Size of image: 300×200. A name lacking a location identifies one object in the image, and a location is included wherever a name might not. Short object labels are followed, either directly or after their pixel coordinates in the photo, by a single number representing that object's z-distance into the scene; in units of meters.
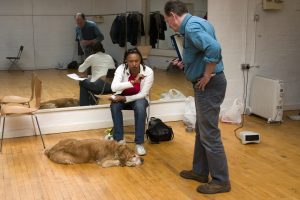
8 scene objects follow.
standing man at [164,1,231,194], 2.50
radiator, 4.77
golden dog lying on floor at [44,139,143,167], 3.42
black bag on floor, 4.04
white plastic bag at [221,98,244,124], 4.84
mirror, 4.20
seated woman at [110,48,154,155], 3.73
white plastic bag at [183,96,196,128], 4.60
